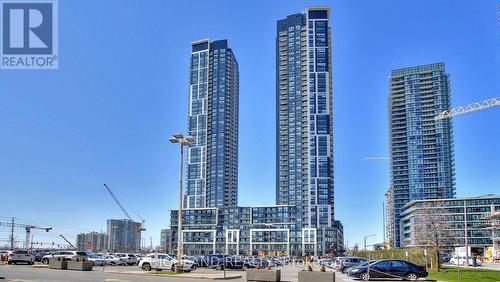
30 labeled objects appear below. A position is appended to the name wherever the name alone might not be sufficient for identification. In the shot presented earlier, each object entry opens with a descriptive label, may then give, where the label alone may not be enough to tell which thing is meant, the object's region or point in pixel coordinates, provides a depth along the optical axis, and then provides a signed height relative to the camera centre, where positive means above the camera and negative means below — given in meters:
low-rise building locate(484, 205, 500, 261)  126.96 -3.99
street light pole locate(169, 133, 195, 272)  37.68 +3.56
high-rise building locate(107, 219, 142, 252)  156.88 -7.56
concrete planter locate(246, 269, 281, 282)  29.47 -3.80
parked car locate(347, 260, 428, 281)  33.38 -3.98
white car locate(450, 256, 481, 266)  68.91 -7.07
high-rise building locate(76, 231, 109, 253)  161.75 -9.45
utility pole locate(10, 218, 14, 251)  113.29 -5.81
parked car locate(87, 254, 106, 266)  56.27 -5.62
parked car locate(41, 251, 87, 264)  50.00 -4.62
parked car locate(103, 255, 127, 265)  57.44 -5.80
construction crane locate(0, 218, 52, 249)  132.00 -5.38
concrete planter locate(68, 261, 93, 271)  39.39 -4.37
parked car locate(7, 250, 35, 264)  50.84 -4.79
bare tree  49.34 -1.96
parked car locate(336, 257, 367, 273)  48.56 -5.03
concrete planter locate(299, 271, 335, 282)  26.19 -3.45
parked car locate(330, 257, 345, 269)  54.27 -6.08
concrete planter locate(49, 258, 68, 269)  40.44 -4.38
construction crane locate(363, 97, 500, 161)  102.70 +22.86
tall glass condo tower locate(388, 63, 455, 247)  191.50 +7.13
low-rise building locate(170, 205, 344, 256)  178.75 -8.63
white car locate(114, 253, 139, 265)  59.72 -5.76
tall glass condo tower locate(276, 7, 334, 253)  182.50 +28.76
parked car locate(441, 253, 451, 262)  92.64 -8.83
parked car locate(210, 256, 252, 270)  51.94 -5.53
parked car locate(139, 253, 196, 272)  42.03 -4.41
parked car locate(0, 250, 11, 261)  53.09 -4.96
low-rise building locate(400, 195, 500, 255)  157.84 -1.62
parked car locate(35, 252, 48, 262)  56.15 -5.38
